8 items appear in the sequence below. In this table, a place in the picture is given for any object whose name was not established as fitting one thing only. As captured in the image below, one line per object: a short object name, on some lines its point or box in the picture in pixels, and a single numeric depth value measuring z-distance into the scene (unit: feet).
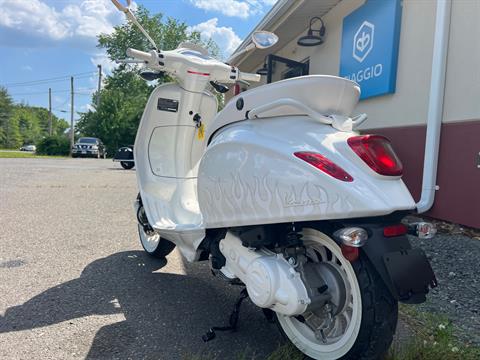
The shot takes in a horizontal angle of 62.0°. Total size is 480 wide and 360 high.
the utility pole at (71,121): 108.62
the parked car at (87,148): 88.38
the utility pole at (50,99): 192.95
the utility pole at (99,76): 124.53
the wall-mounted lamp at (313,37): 21.96
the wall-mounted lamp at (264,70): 30.98
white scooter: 5.15
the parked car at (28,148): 198.55
